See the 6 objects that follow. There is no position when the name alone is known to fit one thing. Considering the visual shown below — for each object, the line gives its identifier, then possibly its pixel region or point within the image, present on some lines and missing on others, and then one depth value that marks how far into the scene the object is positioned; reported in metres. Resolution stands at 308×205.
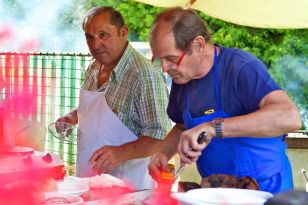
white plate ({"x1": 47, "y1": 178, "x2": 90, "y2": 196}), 1.81
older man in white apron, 2.74
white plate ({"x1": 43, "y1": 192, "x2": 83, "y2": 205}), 1.62
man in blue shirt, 1.74
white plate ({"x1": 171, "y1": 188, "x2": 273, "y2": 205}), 1.05
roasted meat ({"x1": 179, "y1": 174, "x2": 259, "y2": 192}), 1.56
